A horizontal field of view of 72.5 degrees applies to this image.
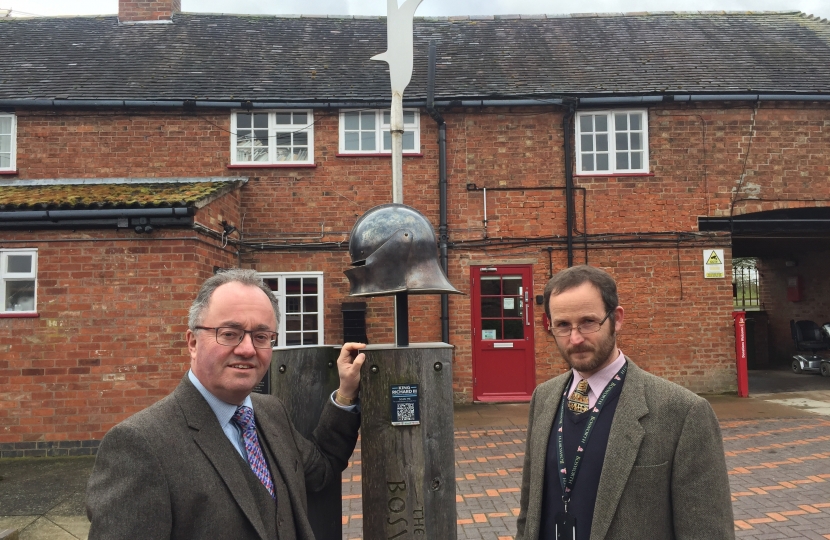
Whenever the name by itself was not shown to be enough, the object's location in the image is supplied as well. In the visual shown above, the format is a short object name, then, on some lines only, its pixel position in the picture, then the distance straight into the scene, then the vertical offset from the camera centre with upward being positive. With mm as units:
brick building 10031 +2407
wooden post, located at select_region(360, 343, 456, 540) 2459 -620
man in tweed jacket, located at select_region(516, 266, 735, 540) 1850 -490
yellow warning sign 10148 +735
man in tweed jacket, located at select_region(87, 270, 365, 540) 1528 -421
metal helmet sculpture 2502 +235
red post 9945 -958
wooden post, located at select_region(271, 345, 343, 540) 2572 -366
